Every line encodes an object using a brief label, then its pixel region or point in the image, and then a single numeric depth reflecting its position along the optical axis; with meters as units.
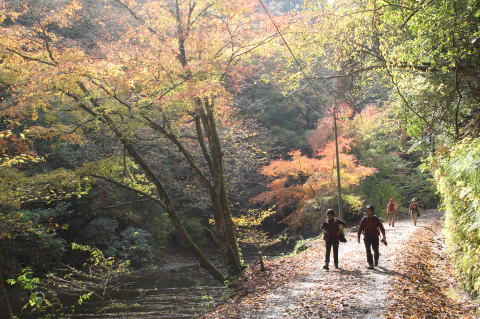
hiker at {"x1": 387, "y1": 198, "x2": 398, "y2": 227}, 17.10
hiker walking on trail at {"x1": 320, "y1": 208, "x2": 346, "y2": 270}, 8.81
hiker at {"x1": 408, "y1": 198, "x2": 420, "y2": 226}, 18.58
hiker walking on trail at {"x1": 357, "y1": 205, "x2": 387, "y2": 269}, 8.60
